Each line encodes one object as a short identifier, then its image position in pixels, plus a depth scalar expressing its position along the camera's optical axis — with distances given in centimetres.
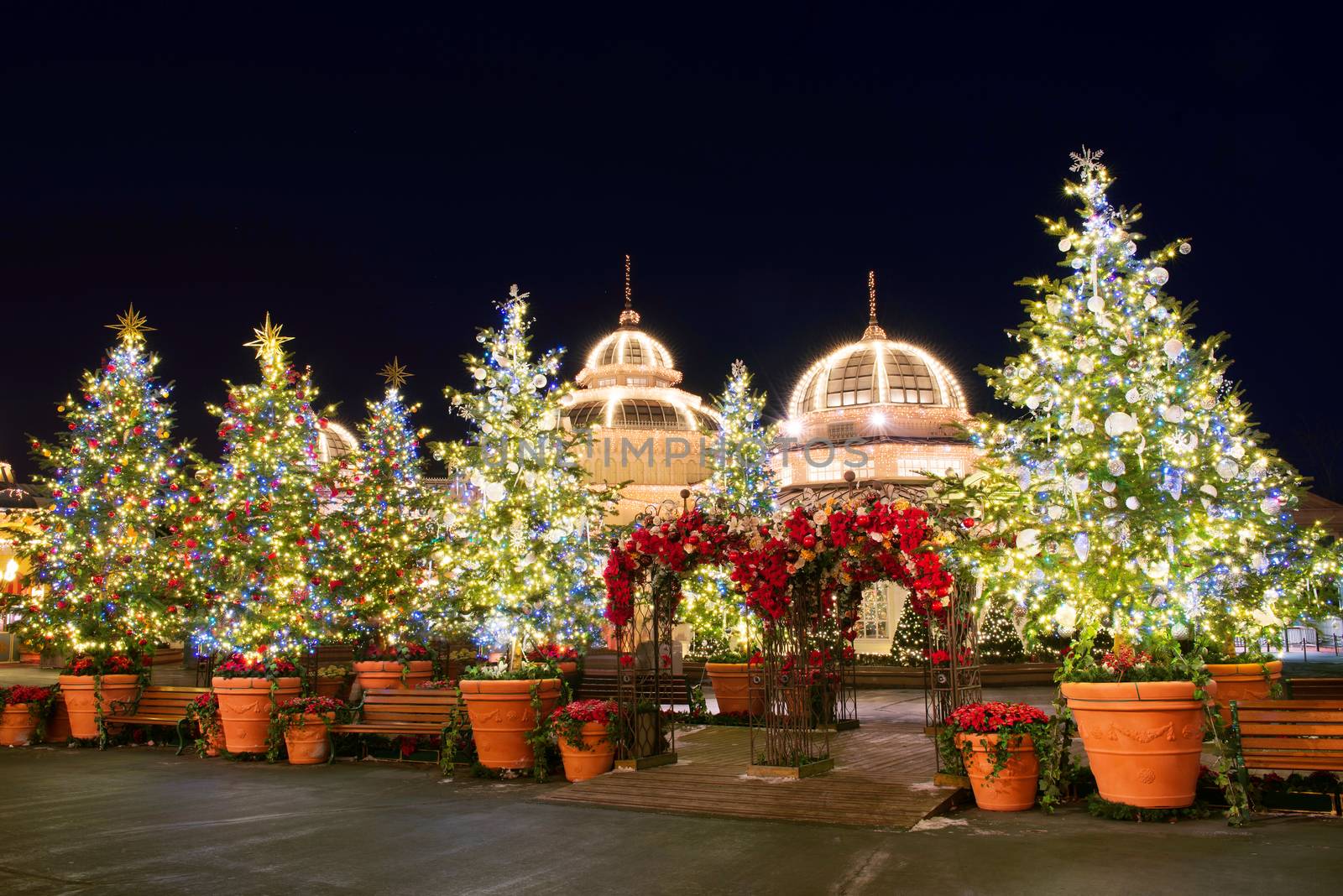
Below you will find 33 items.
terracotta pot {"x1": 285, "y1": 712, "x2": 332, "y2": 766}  1462
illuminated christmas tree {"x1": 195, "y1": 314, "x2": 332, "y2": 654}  1745
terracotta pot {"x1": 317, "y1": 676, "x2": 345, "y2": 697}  2198
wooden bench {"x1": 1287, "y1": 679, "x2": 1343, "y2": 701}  1444
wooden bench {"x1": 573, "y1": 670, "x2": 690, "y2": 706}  1788
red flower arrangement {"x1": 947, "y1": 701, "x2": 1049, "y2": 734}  1000
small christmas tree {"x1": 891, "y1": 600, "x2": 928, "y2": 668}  2680
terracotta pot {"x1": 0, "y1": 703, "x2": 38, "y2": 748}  1767
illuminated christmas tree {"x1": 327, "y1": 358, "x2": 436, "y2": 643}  2417
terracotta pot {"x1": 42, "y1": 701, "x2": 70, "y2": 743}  1794
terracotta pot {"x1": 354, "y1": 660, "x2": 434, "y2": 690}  2256
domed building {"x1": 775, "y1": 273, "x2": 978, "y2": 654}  3994
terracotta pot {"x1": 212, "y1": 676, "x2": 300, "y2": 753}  1513
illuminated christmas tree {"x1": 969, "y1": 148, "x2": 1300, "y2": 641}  1012
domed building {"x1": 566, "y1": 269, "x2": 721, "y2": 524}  4788
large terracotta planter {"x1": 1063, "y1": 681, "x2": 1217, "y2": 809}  916
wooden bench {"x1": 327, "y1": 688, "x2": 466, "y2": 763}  1439
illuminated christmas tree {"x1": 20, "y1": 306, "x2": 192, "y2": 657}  1923
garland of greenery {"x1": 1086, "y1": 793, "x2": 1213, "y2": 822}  916
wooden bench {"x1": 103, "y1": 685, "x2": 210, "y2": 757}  1680
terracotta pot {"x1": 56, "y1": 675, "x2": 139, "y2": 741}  1719
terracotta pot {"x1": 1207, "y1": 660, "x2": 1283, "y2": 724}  1533
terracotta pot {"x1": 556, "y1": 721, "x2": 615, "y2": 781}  1261
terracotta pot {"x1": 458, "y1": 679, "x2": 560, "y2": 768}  1302
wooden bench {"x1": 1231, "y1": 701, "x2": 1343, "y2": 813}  909
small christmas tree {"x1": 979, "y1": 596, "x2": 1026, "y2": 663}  2648
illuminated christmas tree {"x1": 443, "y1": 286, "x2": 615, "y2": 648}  1459
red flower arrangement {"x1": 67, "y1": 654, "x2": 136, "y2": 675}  1756
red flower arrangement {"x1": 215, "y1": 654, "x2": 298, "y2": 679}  1552
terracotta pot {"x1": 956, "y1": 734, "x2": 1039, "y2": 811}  993
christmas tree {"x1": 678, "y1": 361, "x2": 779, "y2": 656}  2912
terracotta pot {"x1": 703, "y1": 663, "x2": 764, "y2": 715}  1845
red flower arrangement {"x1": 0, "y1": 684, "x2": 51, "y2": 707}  1770
